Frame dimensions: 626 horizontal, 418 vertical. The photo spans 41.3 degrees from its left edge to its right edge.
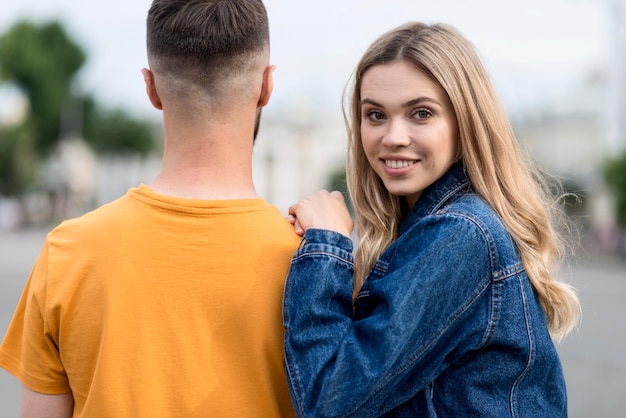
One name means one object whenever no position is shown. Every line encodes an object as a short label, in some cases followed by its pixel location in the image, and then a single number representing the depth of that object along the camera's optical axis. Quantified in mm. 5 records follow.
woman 1935
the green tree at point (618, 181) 20641
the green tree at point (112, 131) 54062
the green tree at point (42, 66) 49156
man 1923
